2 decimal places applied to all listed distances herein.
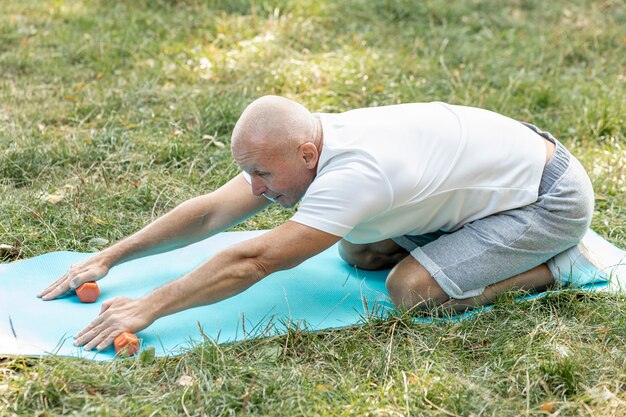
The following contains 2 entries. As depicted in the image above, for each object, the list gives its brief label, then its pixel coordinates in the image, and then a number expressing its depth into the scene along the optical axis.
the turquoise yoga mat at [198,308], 3.25
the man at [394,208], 3.09
